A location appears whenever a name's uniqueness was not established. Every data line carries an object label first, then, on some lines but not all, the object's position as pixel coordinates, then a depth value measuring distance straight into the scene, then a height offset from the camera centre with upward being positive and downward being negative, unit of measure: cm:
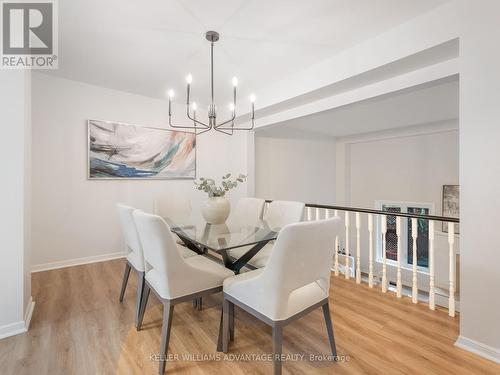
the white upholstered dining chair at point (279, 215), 240 -32
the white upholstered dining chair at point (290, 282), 129 -54
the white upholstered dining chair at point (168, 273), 148 -57
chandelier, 212 +129
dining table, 187 -41
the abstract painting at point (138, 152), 336 +49
